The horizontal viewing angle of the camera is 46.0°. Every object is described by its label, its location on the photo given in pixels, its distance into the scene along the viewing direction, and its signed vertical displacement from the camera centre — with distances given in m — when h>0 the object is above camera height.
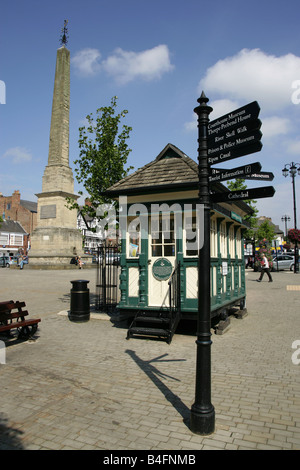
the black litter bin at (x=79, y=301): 9.82 -1.19
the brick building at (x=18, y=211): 76.06 +10.31
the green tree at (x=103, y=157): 11.46 +3.31
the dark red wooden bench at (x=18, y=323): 7.09 -1.32
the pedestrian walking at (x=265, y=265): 21.14 -0.48
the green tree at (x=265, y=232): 68.83 +5.04
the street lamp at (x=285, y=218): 68.79 +7.54
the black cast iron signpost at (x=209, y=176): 3.77 +0.90
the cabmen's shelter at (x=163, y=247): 8.13 +0.25
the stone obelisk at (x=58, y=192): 32.31 +6.15
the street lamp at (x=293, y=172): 31.75 +7.75
